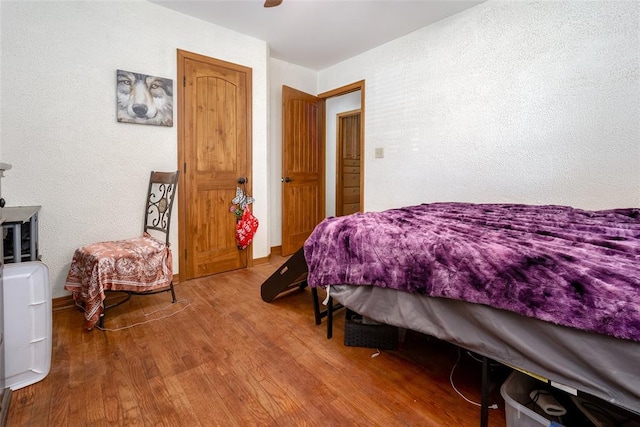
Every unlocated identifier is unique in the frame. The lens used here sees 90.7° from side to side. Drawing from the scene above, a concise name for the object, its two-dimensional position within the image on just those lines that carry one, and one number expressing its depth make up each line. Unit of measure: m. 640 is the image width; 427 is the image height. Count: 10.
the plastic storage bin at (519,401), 1.05
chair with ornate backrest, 1.99
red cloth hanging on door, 3.34
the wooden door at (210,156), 2.97
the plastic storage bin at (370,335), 1.82
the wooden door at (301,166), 3.92
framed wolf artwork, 2.58
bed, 0.93
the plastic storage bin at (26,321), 1.38
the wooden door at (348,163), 5.48
